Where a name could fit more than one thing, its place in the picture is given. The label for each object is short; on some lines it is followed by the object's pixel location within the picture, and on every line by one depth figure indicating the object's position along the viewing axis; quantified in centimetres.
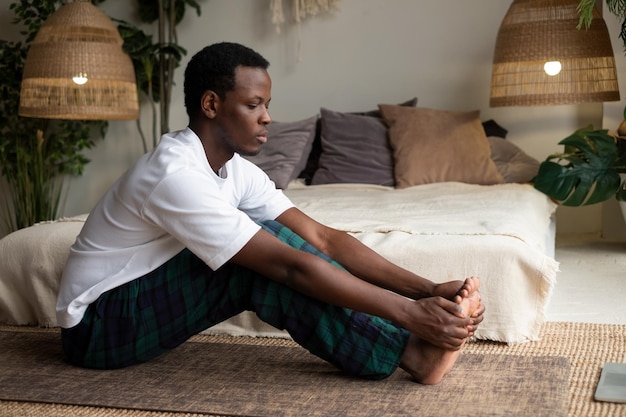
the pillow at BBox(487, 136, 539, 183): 443
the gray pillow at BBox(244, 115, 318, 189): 457
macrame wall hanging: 516
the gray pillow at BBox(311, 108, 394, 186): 457
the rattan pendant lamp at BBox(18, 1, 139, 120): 453
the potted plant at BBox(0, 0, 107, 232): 530
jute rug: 216
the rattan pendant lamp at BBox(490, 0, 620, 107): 428
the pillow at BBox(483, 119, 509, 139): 484
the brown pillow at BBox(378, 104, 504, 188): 443
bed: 278
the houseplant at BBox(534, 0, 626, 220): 416
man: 218
